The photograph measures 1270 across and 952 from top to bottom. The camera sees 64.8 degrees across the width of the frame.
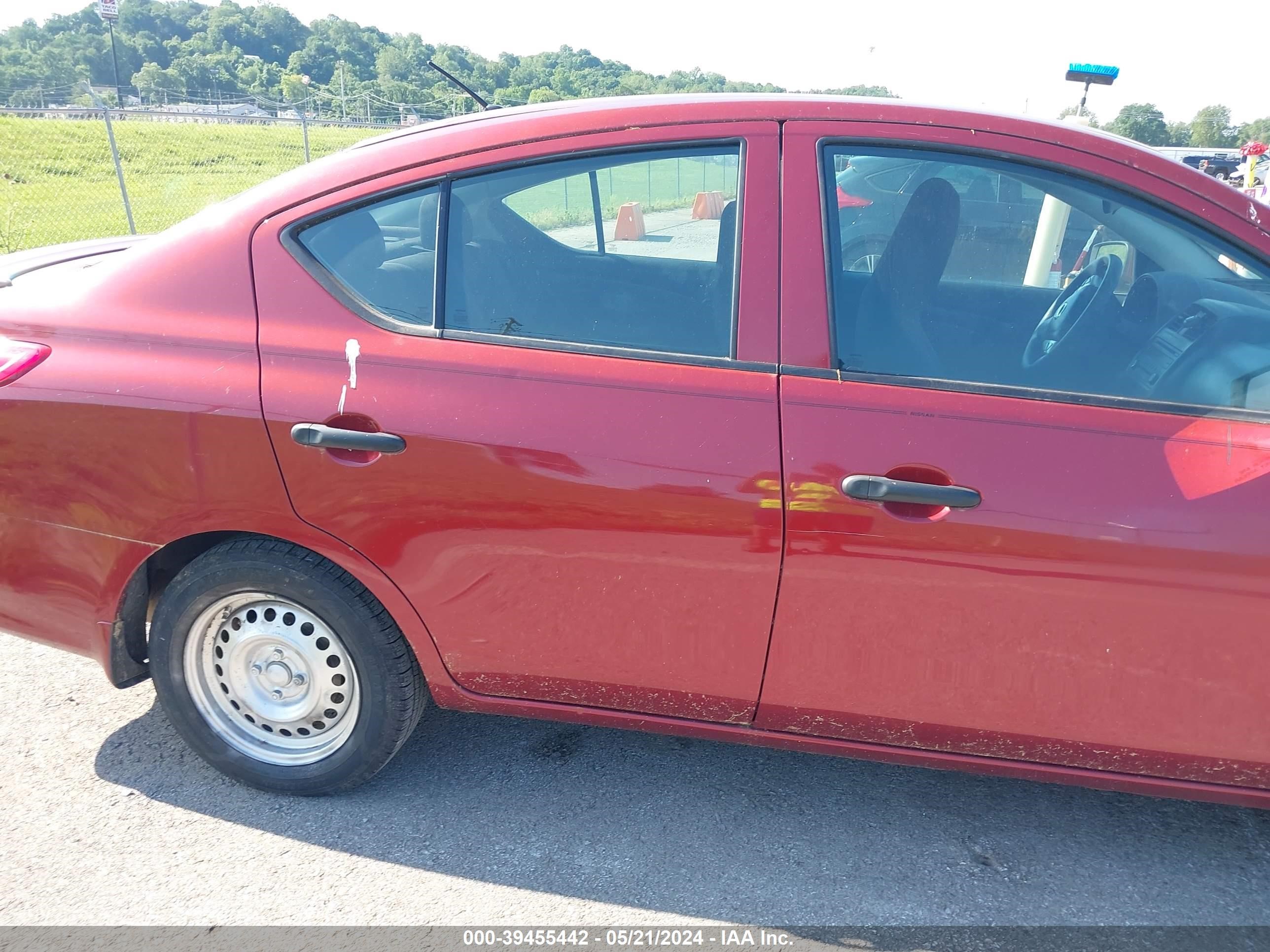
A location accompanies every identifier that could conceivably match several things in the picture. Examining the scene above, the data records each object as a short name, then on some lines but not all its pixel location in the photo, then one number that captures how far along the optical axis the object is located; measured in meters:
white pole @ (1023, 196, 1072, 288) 2.38
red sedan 2.12
